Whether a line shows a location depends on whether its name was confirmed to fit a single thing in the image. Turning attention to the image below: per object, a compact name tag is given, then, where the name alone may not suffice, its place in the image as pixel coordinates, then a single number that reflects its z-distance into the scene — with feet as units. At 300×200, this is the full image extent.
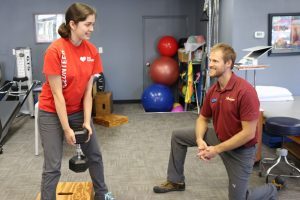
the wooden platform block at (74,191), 8.52
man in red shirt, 7.38
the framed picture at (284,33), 15.52
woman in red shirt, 6.89
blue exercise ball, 20.02
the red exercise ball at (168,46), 21.77
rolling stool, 9.68
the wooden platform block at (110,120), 17.21
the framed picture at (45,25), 21.78
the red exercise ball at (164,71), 20.94
